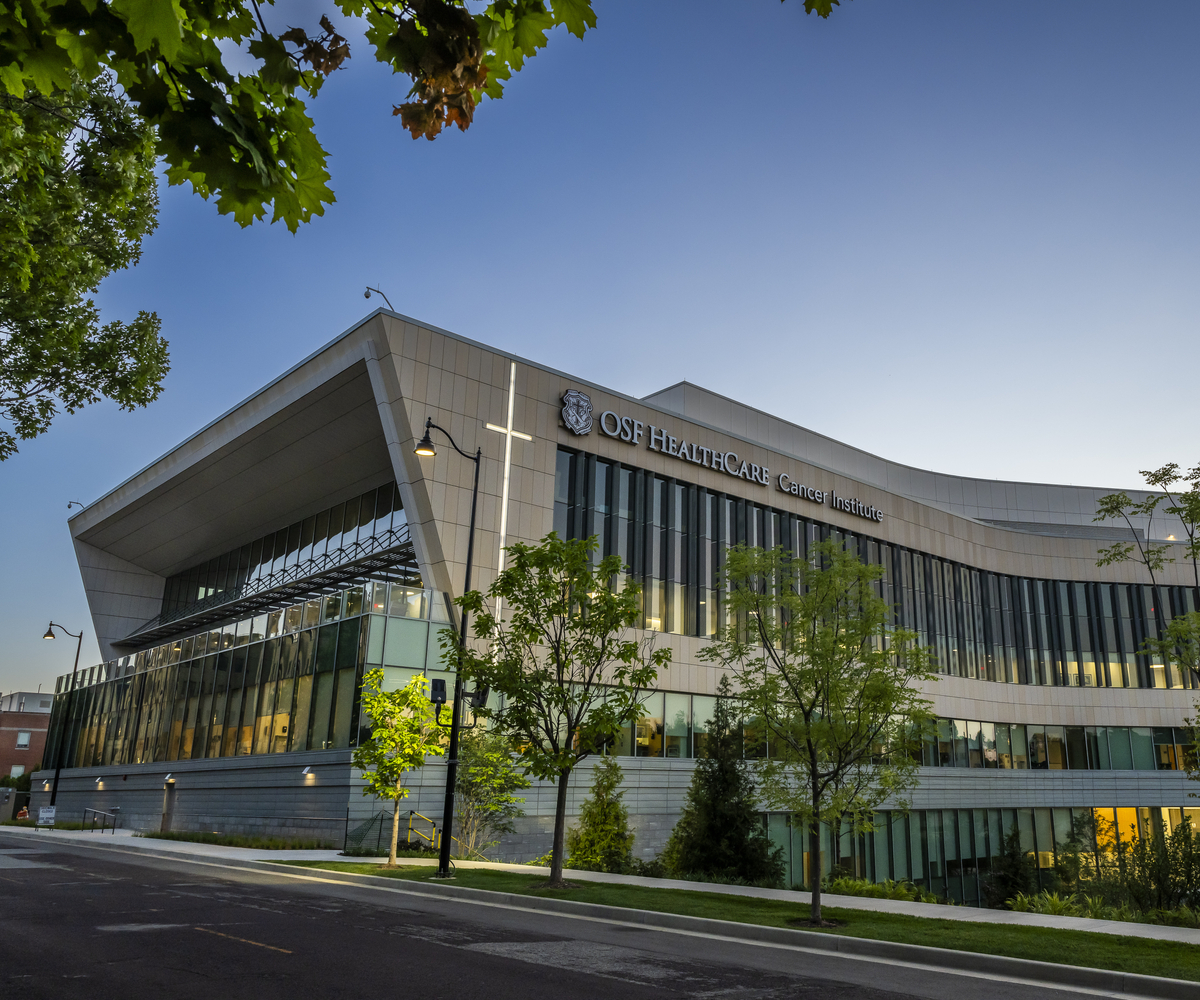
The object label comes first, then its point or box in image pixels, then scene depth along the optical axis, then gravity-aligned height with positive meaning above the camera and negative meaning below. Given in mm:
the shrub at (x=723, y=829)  23844 -1434
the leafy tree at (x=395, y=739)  24094 +502
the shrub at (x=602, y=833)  26861 -1880
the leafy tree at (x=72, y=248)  9508 +5630
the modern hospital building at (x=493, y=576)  31312 +8162
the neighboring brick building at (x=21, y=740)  101312 +414
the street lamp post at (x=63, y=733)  52438 +754
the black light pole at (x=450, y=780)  20891 -437
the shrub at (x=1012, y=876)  32750 -3200
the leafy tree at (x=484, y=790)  27312 -808
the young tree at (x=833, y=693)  16844 +1450
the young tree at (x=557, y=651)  20156 +2488
